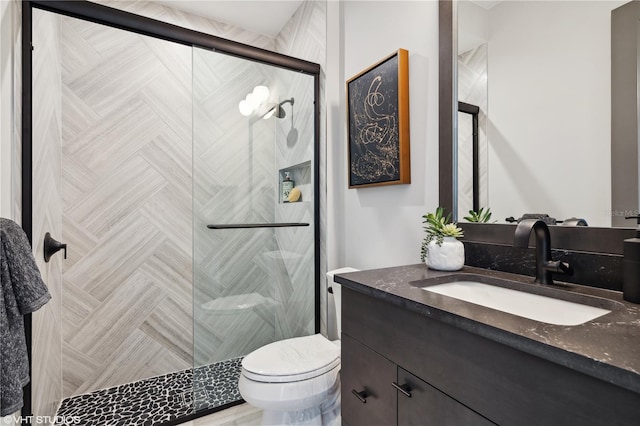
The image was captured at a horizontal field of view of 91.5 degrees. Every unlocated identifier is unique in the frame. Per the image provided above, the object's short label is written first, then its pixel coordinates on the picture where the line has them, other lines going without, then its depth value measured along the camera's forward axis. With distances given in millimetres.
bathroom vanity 479
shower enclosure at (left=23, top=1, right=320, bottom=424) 1798
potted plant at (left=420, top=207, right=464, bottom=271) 1144
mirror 900
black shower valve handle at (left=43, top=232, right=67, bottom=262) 1536
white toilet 1278
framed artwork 1499
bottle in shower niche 2047
